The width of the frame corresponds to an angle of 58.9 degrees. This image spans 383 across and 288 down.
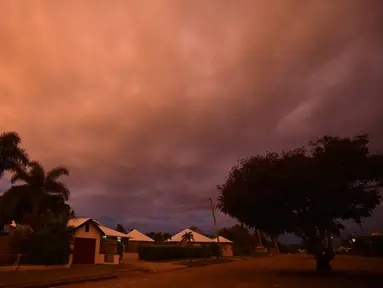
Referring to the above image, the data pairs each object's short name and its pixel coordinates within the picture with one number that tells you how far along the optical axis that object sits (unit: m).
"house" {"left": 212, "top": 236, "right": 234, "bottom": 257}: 74.69
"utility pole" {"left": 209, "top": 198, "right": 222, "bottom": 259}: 54.28
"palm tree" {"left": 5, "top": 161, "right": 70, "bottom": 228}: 33.81
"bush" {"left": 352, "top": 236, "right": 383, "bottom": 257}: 65.25
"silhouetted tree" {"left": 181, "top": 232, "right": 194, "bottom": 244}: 63.07
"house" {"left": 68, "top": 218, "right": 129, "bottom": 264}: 32.41
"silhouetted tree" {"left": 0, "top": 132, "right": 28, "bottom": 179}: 25.86
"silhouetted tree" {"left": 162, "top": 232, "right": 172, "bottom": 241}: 93.09
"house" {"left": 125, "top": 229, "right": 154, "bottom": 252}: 64.07
